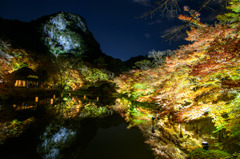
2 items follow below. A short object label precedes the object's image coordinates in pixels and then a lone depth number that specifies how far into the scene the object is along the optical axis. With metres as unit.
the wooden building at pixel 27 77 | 16.20
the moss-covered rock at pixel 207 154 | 2.92
